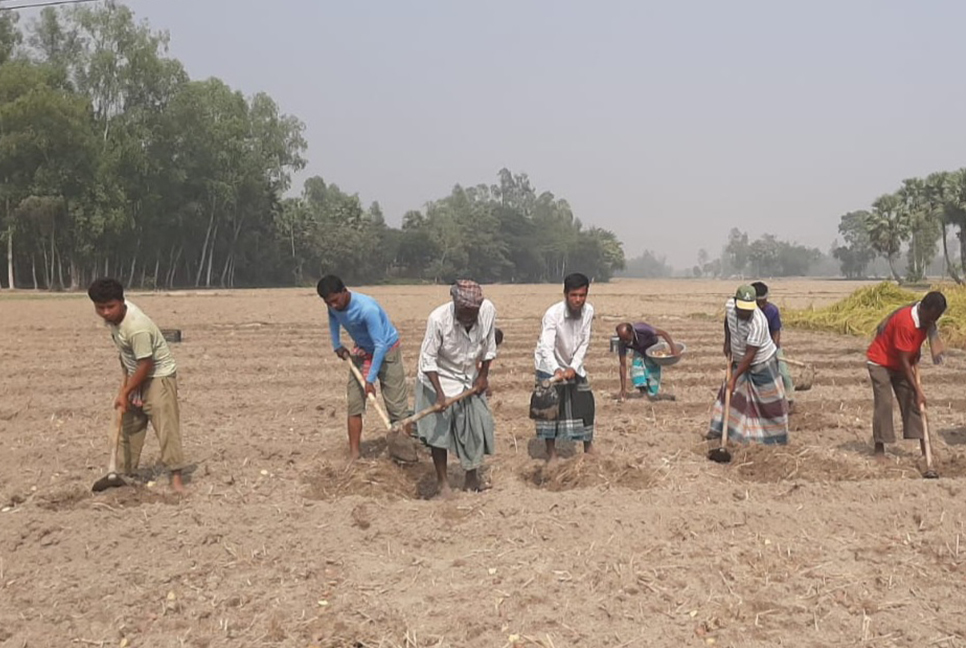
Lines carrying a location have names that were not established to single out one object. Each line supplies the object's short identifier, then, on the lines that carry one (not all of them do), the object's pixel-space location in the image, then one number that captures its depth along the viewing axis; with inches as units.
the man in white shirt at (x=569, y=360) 217.6
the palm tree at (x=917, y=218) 1956.2
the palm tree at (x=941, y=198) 1800.0
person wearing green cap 234.5
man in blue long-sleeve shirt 218.2
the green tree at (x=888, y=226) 1987.0
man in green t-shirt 186.9
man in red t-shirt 219.6
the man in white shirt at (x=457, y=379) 193.0
